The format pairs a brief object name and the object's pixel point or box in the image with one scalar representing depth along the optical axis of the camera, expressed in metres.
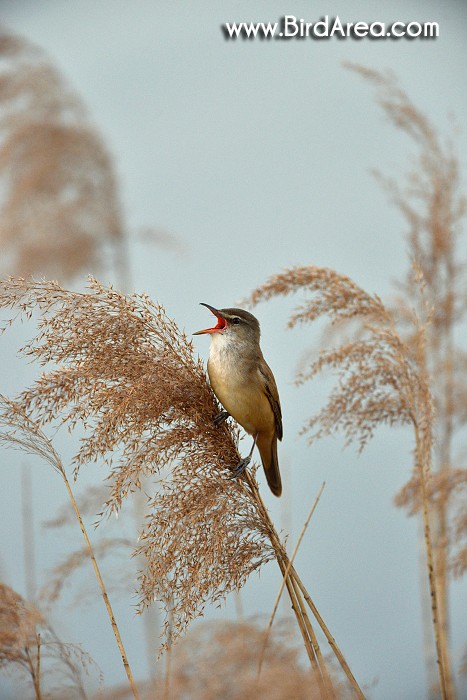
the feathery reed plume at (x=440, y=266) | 9.24
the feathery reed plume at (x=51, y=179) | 9.40
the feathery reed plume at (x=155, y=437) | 8.81
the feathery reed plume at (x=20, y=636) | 8.79
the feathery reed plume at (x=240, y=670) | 8.73
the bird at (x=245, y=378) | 8.94
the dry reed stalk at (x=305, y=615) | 8.80
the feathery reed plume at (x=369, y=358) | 8.92
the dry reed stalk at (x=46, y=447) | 8.80
